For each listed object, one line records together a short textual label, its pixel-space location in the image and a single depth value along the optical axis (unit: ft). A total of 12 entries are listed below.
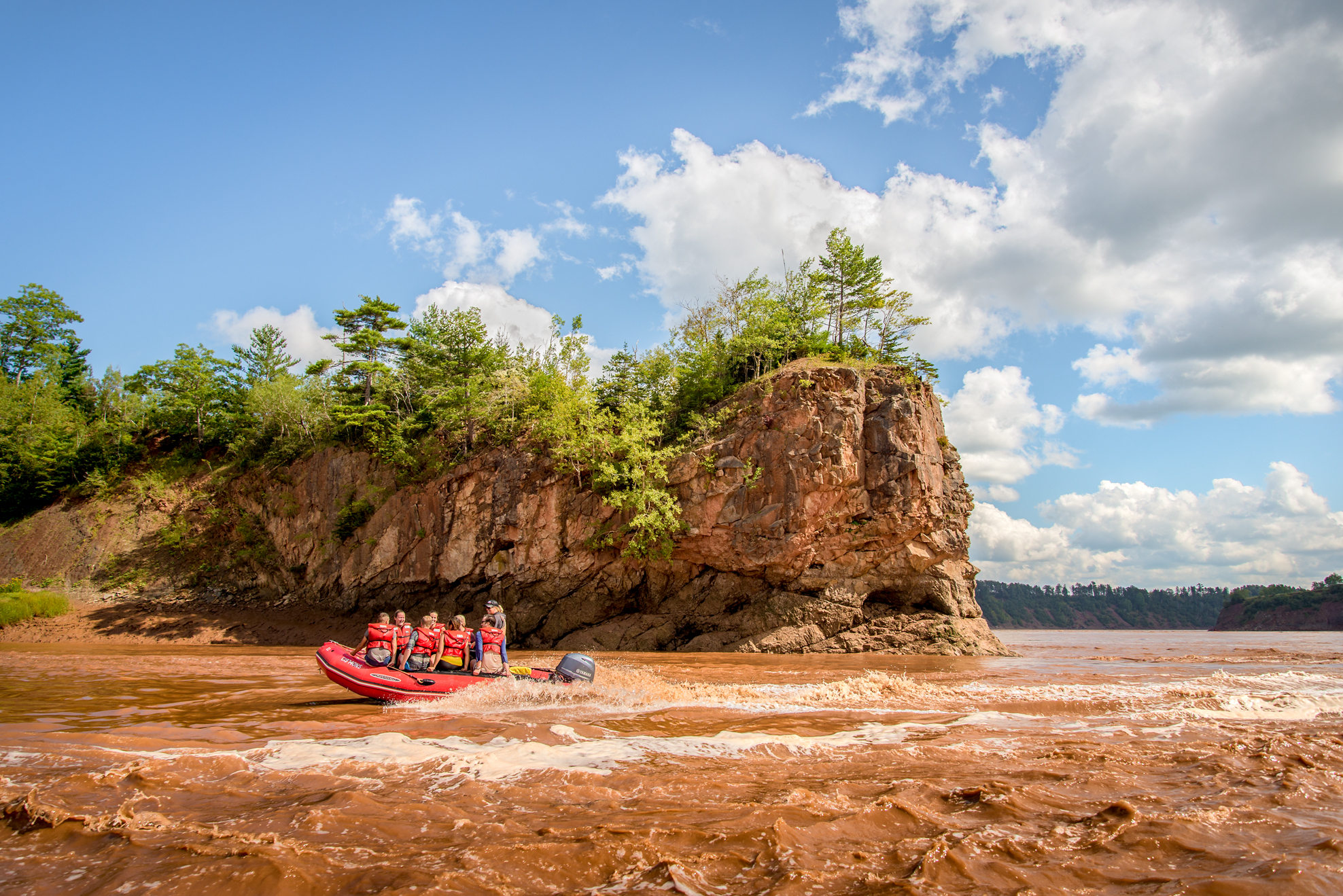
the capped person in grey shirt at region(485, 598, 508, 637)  41.91
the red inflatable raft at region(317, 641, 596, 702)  36.14
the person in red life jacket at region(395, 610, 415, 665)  41.55
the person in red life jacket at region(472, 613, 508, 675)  40.55
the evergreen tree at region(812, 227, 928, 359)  96.78
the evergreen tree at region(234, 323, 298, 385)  146.00
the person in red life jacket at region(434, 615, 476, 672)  41.81
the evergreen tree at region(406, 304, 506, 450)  98.07
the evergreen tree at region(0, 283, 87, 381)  144.36
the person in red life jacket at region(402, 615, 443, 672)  40.70
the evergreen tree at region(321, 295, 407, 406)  109.09
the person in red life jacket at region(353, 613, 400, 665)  39.70
